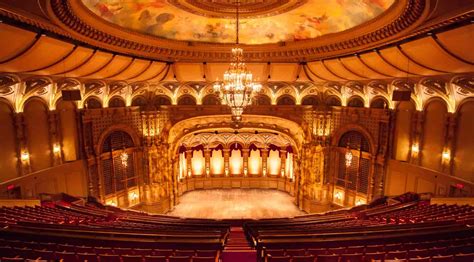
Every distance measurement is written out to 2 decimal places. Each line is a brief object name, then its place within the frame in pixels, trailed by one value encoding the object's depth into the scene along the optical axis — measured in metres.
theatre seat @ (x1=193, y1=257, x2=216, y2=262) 4.16
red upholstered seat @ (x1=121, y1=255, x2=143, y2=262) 4.16
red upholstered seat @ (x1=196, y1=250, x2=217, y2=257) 4.66
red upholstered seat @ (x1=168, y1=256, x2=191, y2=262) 4.13
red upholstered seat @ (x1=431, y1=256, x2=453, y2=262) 3.91
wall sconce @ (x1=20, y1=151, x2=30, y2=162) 11.23
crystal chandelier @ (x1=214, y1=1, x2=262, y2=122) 7.86
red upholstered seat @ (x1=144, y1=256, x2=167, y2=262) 4.16
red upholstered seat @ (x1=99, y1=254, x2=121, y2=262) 4.23
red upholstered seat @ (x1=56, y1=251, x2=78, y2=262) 4.21
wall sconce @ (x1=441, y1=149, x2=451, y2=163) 11.34
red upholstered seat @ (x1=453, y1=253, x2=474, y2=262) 3.93
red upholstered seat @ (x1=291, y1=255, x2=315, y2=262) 4.17
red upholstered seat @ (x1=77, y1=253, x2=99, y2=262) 4.23
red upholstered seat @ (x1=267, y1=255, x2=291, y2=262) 4.16
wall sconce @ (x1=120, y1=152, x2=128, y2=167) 15.52
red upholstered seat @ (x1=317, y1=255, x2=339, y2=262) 4.18
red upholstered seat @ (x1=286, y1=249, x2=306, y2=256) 4.54
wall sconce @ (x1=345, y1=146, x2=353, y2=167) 15.43
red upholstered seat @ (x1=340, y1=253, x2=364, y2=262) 4.19
